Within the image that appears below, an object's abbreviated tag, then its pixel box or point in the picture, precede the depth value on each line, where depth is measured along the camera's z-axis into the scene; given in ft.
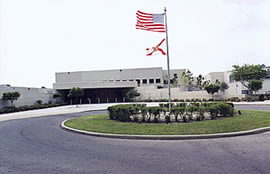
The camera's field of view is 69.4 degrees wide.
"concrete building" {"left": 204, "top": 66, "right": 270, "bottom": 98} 125.90
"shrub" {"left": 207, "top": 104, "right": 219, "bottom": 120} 36.19
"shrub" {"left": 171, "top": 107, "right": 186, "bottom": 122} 35.50
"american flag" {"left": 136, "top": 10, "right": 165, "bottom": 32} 39.93
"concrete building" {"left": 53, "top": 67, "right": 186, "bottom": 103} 171.22
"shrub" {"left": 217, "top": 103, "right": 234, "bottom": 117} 38.37
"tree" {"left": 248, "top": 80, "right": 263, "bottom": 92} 104.12
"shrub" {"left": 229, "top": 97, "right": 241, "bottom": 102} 106.54
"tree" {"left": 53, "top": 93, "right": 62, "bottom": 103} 124.43
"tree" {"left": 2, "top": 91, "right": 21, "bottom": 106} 83.07
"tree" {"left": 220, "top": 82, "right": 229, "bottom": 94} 130.31
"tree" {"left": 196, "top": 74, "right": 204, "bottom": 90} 186.13
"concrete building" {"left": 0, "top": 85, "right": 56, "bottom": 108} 86.17
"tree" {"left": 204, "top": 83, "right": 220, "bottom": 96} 116.06
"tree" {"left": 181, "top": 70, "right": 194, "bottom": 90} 171.22
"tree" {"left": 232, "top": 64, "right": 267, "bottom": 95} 112.88
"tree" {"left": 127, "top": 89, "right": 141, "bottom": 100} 129.70
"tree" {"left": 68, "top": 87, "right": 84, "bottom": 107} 109.29
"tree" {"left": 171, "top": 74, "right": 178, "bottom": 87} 175.56
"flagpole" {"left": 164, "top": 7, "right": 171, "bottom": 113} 40.98
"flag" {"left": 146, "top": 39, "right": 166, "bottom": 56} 42.29
